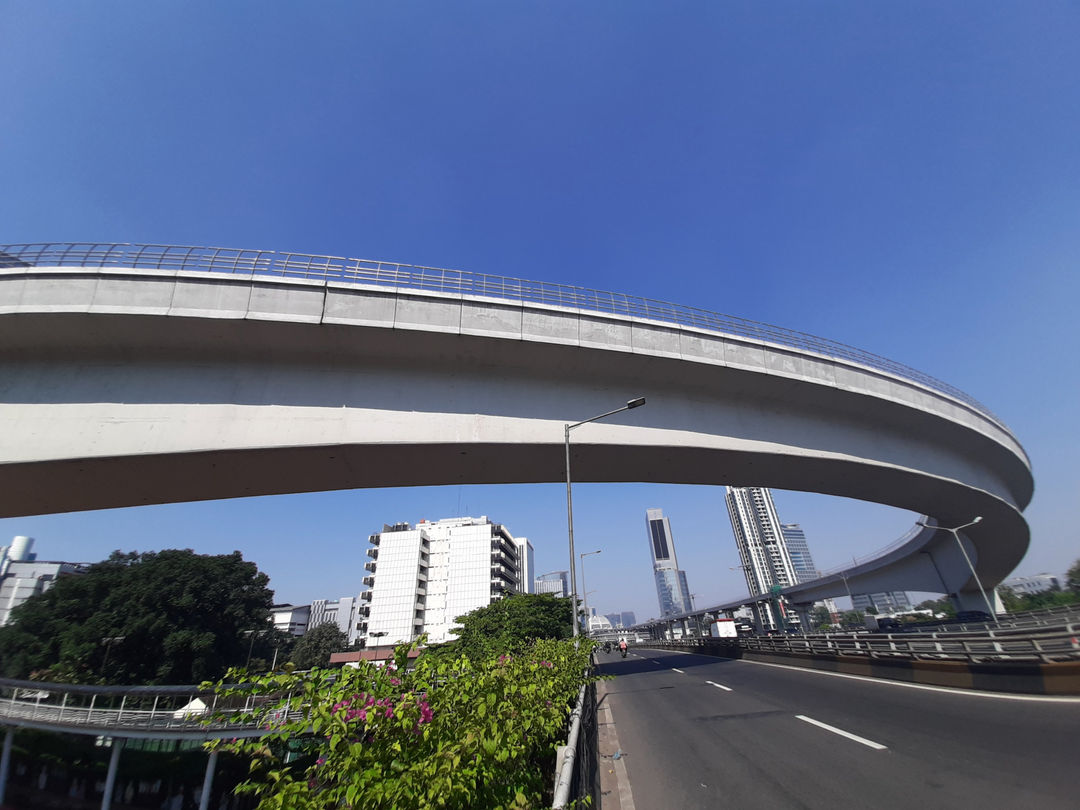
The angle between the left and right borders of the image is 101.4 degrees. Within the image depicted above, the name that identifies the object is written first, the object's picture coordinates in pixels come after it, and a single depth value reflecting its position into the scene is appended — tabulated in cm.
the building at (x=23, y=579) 9569
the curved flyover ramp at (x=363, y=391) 988
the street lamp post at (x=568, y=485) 1223
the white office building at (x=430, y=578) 6938
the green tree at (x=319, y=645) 6143
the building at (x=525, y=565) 10038
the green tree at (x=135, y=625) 3584
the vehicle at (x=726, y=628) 4956
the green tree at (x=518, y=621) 3766
